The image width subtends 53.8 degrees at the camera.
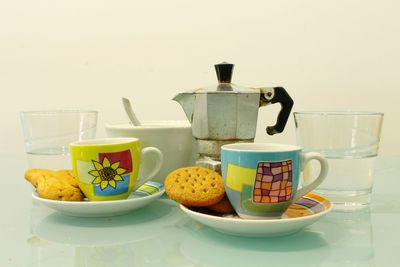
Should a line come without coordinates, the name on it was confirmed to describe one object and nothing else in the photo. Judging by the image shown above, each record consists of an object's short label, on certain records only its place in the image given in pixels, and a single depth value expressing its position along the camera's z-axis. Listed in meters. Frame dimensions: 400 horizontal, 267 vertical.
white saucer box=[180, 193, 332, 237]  0.32
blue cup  0.35
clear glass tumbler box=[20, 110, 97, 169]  0.53
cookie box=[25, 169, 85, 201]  0.41
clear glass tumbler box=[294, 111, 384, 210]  0.43
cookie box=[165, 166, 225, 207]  0.36
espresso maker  0.45
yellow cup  0.40
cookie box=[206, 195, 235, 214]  0.38
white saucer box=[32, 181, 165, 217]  0.39
